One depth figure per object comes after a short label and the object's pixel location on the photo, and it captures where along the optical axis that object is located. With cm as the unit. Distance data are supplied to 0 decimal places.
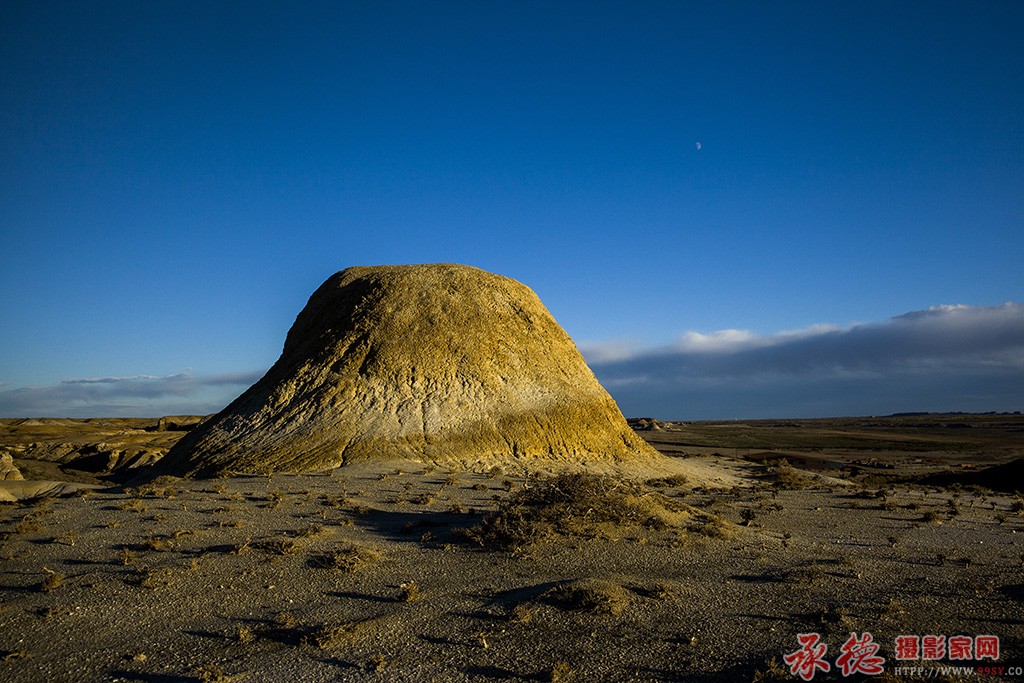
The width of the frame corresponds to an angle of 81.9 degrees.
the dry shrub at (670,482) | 2366
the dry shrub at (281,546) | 1189
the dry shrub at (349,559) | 1107
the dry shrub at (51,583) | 1007
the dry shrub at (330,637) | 791
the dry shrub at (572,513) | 1267
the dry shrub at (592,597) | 892
